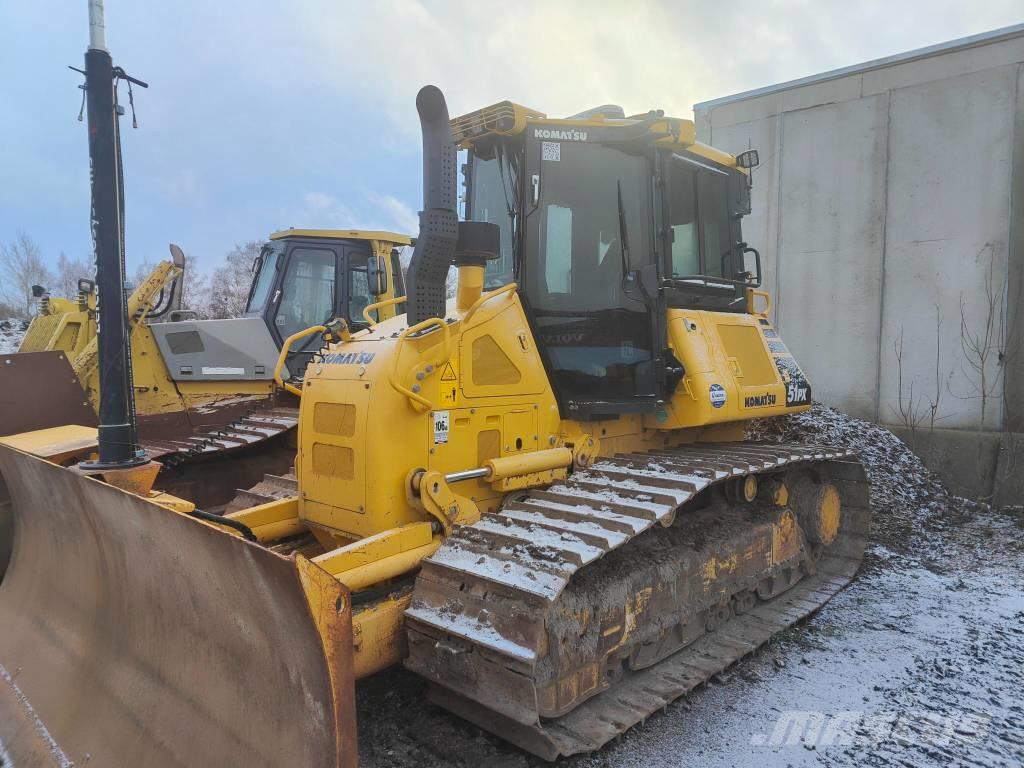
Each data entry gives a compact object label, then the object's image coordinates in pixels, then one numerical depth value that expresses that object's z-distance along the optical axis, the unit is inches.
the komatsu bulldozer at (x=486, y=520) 103.0
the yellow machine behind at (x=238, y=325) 295.4
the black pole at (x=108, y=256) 127.6
